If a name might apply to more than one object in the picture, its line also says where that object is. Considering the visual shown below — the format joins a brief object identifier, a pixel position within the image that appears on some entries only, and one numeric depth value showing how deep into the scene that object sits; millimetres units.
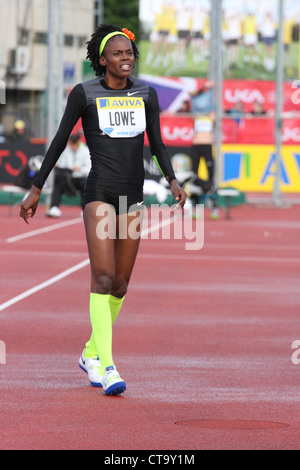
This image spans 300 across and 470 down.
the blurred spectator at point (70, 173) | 25984
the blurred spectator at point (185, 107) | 43525
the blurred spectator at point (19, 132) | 43319
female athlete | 8344
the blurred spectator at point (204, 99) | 31969
